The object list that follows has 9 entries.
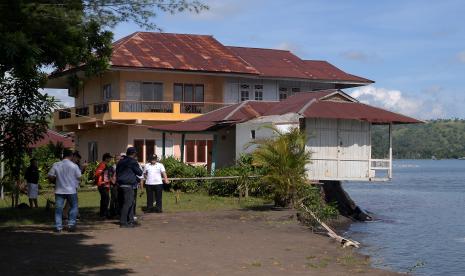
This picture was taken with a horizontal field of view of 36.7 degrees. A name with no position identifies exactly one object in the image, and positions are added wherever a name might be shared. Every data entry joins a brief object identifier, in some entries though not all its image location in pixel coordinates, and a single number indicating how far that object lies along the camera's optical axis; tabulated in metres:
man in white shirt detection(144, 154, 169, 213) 19.77
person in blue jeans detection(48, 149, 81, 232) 14.96
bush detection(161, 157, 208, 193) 27.25
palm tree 20.81
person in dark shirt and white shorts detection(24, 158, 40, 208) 21.03
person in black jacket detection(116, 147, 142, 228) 16.31
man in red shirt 17.86
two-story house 38.62
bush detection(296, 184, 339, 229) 21.33
